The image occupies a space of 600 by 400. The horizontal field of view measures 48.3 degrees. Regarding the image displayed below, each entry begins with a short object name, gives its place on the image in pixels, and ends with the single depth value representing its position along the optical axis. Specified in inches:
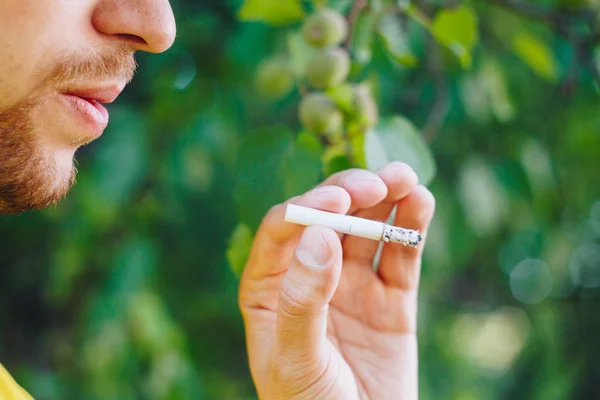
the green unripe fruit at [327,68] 30.4
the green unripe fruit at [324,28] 31.0
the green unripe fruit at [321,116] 29.5
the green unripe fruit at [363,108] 29.9
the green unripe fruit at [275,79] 36.3
